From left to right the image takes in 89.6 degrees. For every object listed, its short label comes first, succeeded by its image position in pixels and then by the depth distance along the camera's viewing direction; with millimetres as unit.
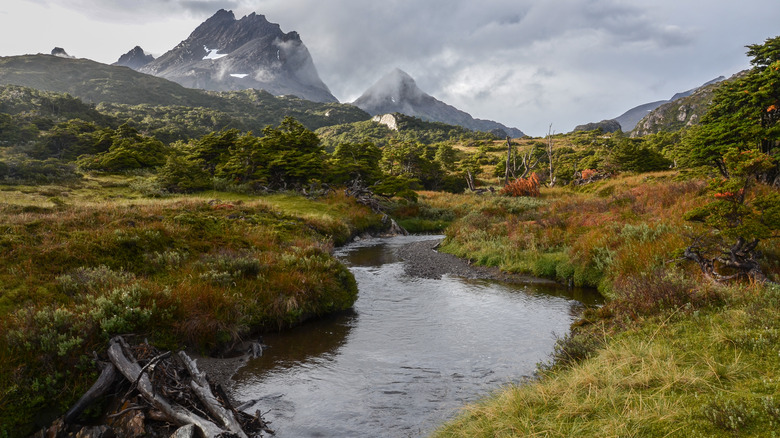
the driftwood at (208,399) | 5520
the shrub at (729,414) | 3922
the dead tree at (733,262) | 9871
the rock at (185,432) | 5289
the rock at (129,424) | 5742
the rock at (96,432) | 5805
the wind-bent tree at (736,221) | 9848
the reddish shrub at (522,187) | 46219
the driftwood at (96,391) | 6109
